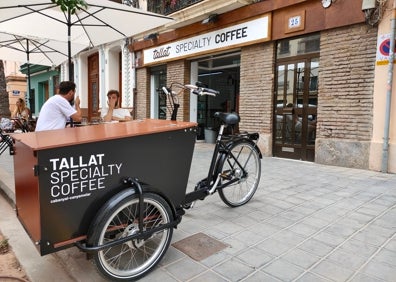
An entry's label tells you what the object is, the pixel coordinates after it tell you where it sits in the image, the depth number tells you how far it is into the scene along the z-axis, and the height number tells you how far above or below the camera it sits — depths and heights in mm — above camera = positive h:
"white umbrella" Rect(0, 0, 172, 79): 5625 +1789
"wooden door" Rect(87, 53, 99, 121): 15375 +1256
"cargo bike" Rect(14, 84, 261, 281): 2020 -532
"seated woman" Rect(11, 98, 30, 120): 9212 +20
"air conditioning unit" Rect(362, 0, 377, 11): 5707 +1971
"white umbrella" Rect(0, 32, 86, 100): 8305 +1644
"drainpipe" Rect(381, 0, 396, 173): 5535 +315
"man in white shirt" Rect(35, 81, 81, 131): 4258 -35
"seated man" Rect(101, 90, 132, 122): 5919 +3
